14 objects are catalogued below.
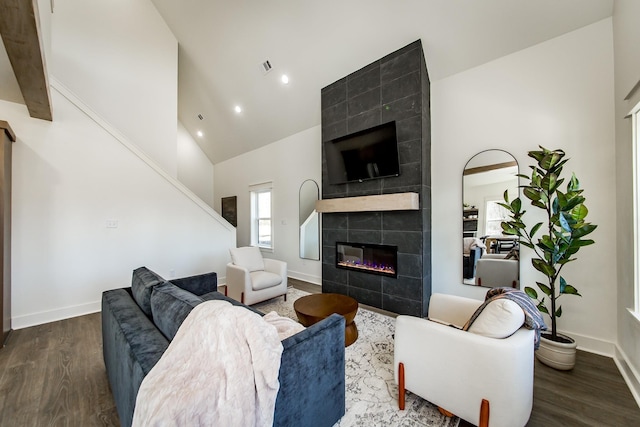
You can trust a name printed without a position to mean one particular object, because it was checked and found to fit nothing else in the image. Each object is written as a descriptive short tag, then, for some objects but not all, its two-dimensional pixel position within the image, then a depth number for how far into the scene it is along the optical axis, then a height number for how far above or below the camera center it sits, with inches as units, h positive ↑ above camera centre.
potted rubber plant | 75.5 -7.8
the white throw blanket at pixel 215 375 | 32.5 -24.0
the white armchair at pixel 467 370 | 49.4 -35.6
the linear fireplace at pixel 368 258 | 129.7 -26.1
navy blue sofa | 43.8 -28.2
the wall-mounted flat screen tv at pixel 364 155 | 125.8 +33.8
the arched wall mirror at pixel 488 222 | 106.5 -4.3
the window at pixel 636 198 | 71.3 +4.2
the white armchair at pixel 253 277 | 125.5 -34.9
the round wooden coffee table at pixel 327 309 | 88.4 -37.0
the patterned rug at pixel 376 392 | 59.8 -51.7
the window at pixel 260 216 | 242.2 -1.4
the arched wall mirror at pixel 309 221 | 185.8 -5.3
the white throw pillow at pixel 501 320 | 52.4 -24.0
